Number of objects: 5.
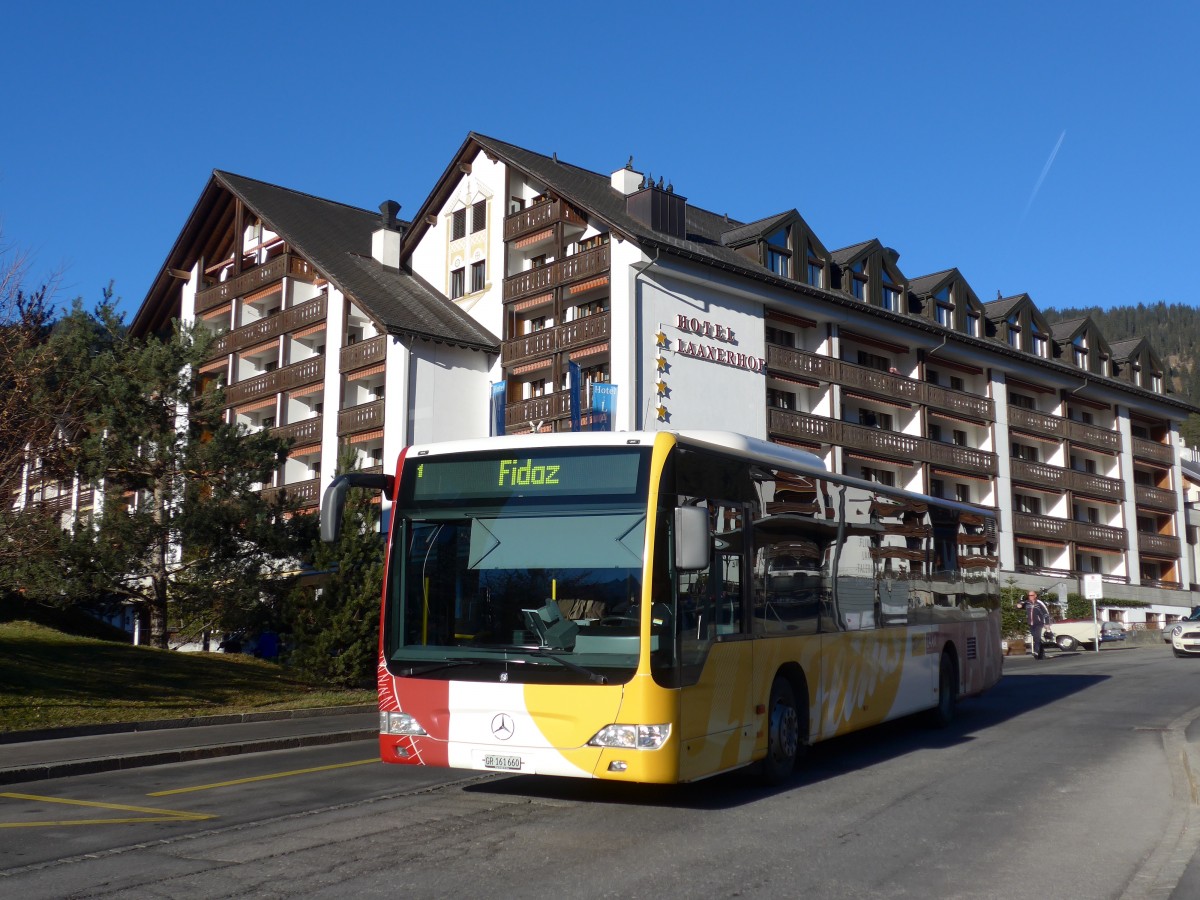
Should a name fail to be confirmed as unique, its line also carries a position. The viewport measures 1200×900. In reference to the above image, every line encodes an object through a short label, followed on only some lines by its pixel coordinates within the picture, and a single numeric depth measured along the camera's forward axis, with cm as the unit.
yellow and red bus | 899
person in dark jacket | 3466
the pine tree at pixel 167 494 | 2592
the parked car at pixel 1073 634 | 4059
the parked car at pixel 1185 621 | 3606
